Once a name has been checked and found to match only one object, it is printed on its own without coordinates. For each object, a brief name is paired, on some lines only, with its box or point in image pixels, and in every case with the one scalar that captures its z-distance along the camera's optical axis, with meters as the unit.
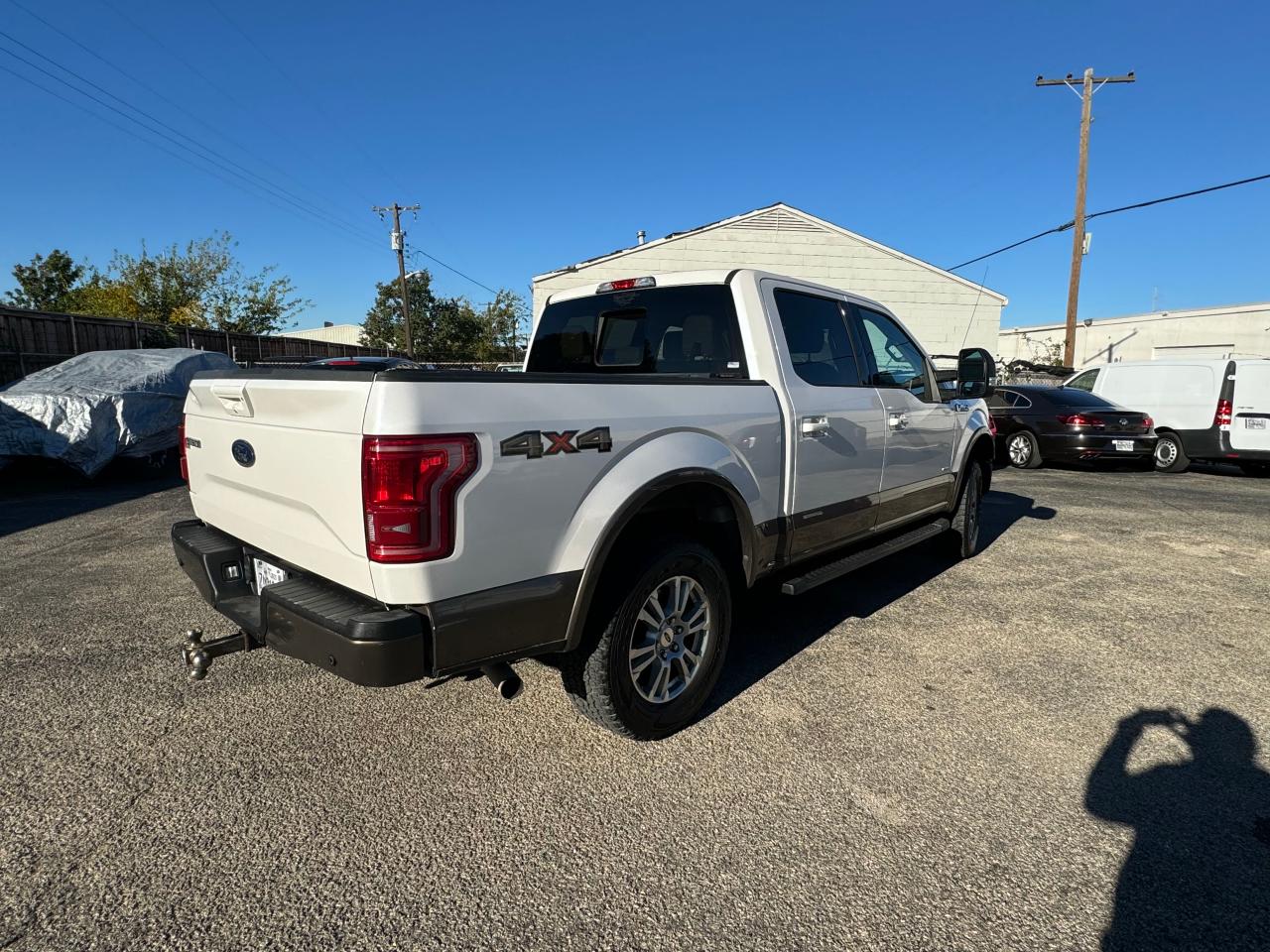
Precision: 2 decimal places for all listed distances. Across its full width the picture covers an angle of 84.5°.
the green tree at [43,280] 38.38
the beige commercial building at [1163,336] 32.41
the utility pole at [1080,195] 18.36
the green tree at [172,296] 29.22
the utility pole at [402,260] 31.16
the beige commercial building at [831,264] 22.33
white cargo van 10.18
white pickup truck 2.05
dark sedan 10.84
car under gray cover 8.08
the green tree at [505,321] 45.16
